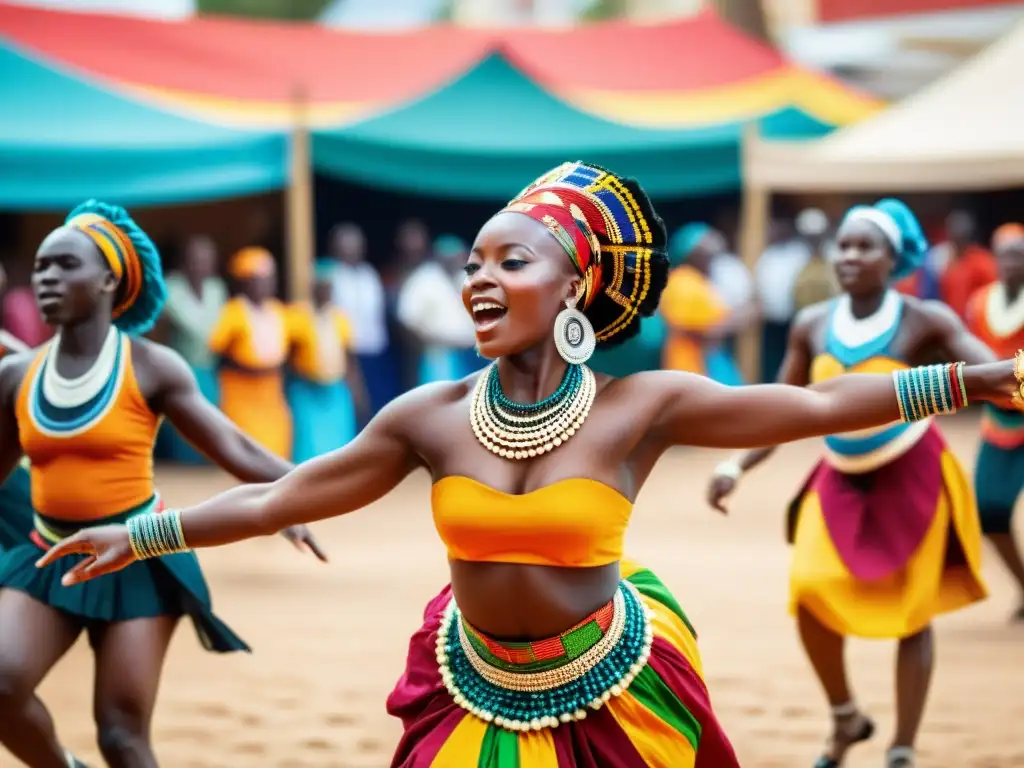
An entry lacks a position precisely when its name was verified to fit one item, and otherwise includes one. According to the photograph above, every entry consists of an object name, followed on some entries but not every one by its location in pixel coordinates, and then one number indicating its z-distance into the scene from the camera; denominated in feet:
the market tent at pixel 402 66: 54.03
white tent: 53.52
